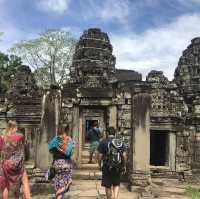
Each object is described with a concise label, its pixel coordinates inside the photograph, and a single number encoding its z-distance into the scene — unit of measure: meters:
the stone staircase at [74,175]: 5.17
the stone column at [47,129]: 5.59
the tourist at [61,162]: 3.71
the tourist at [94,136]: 7.81
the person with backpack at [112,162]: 3.92
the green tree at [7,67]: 19.72
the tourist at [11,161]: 3.35
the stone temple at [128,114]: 8.15
